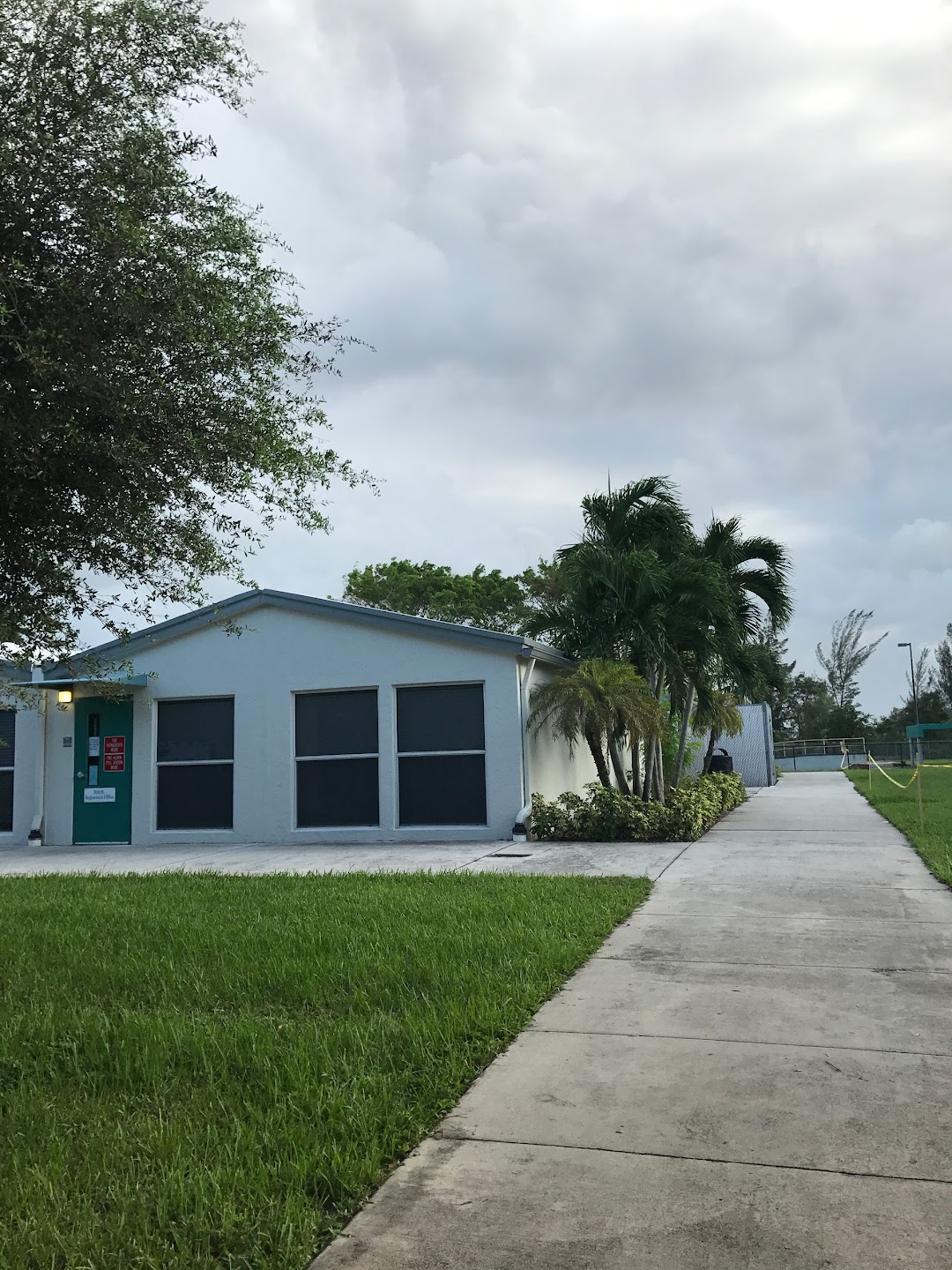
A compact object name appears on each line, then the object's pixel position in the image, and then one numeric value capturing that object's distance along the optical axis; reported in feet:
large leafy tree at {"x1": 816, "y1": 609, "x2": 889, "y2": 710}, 202.08
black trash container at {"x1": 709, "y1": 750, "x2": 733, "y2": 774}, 74.69
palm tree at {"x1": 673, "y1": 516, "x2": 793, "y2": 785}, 53.62
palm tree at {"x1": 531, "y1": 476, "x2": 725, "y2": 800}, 46.21
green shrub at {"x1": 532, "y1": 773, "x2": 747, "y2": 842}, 43.52
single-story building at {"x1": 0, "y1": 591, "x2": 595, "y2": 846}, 46.03
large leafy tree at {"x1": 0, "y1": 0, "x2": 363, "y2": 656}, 18.45
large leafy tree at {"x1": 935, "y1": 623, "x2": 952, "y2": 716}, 206.87
